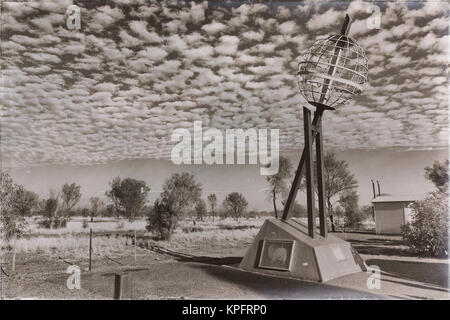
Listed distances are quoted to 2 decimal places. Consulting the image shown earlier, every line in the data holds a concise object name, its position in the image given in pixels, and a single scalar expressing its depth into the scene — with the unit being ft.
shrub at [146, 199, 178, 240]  68.49
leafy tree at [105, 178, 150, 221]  120.88
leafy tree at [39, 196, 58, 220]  121.39
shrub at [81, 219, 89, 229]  108.37
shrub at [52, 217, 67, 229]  107.24
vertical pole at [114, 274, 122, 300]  22.14
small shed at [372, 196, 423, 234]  93.20
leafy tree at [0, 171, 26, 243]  38.65
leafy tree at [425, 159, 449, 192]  91.97
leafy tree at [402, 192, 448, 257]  47.44
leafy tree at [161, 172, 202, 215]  68.08
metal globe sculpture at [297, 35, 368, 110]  31.09
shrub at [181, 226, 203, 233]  94.56
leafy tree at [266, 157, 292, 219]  113.50
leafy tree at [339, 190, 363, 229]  118.32
